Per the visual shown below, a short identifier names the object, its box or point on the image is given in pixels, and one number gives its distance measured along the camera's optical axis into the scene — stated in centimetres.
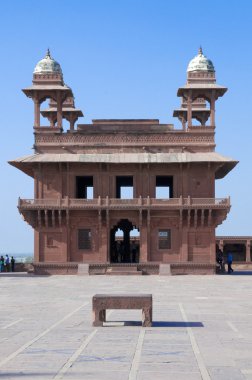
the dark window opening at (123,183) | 5128
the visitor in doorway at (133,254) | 5250
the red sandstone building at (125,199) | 4344
